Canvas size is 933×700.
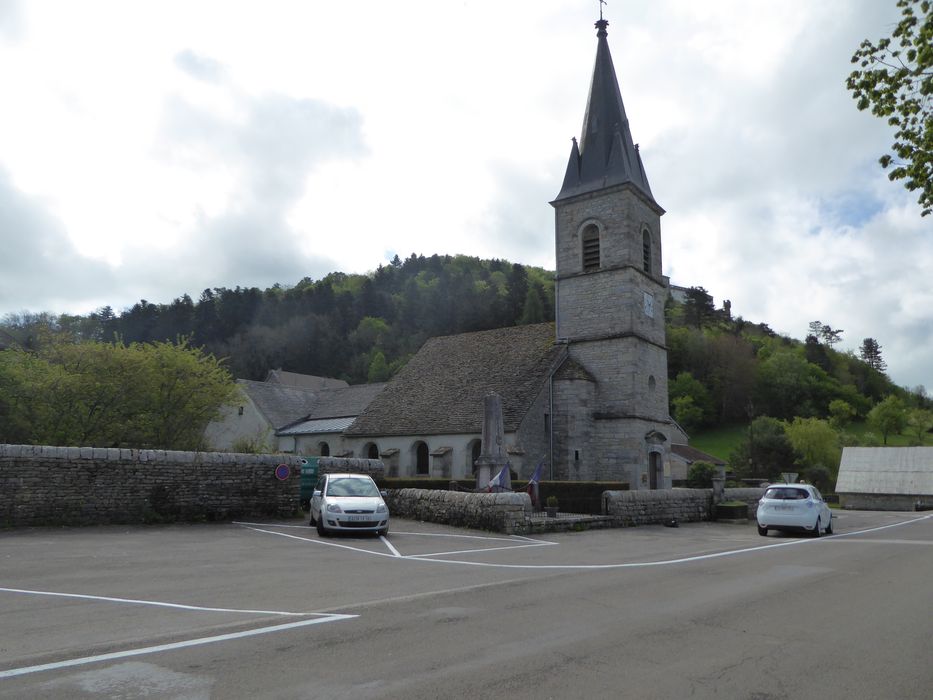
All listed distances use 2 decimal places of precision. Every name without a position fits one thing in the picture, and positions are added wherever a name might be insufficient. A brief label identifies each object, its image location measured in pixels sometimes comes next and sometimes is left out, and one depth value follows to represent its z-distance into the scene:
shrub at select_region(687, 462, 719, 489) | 29.45
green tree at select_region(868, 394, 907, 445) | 79.90
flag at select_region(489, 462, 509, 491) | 19.78
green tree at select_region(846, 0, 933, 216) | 8.65
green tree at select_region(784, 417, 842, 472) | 63.84
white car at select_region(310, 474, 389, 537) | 14.89
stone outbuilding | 51.59
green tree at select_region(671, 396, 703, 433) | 79.50
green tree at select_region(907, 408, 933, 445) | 85.75
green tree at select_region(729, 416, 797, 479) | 53.03
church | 29.89
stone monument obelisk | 20.50
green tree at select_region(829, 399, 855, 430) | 81.00
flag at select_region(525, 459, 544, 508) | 20.93
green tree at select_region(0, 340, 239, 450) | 23.98
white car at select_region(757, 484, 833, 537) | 18.23
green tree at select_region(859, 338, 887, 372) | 116.56
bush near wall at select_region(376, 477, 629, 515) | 21.75
